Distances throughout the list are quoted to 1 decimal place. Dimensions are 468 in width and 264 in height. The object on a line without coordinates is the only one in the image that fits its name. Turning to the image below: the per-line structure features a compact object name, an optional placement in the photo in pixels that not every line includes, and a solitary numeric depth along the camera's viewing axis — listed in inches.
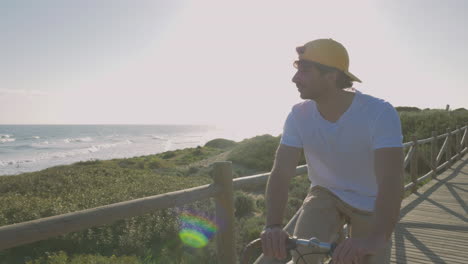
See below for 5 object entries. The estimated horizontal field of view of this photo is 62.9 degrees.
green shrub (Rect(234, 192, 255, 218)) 383.5
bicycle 59.0
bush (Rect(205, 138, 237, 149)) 1749.6
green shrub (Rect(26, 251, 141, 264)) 165.3
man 72.1
